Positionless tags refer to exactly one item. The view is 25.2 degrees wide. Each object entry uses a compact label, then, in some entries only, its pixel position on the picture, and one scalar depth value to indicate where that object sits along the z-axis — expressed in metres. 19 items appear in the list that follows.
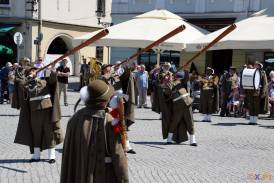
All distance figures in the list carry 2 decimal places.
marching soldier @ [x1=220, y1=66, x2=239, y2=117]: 18.64
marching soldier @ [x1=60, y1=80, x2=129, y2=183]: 5.39
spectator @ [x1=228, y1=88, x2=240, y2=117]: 18.50
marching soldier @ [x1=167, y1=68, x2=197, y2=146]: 11.68
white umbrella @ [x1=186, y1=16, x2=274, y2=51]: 17.14
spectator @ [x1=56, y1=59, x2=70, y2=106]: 19.47
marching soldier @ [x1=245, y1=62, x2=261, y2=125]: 16.30
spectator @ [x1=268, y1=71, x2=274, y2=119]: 18.16
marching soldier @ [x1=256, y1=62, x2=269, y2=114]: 16.15
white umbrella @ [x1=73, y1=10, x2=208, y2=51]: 19.00
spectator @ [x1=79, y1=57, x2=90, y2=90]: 25.68
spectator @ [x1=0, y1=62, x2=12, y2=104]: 21.33
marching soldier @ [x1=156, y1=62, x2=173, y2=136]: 11.77
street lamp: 37.67
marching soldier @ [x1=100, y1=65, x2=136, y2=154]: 10.07
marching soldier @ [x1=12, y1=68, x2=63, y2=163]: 9.45
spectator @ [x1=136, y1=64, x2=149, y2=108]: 21.12
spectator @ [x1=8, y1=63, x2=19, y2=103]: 20.55
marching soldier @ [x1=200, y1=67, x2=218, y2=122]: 16.81
